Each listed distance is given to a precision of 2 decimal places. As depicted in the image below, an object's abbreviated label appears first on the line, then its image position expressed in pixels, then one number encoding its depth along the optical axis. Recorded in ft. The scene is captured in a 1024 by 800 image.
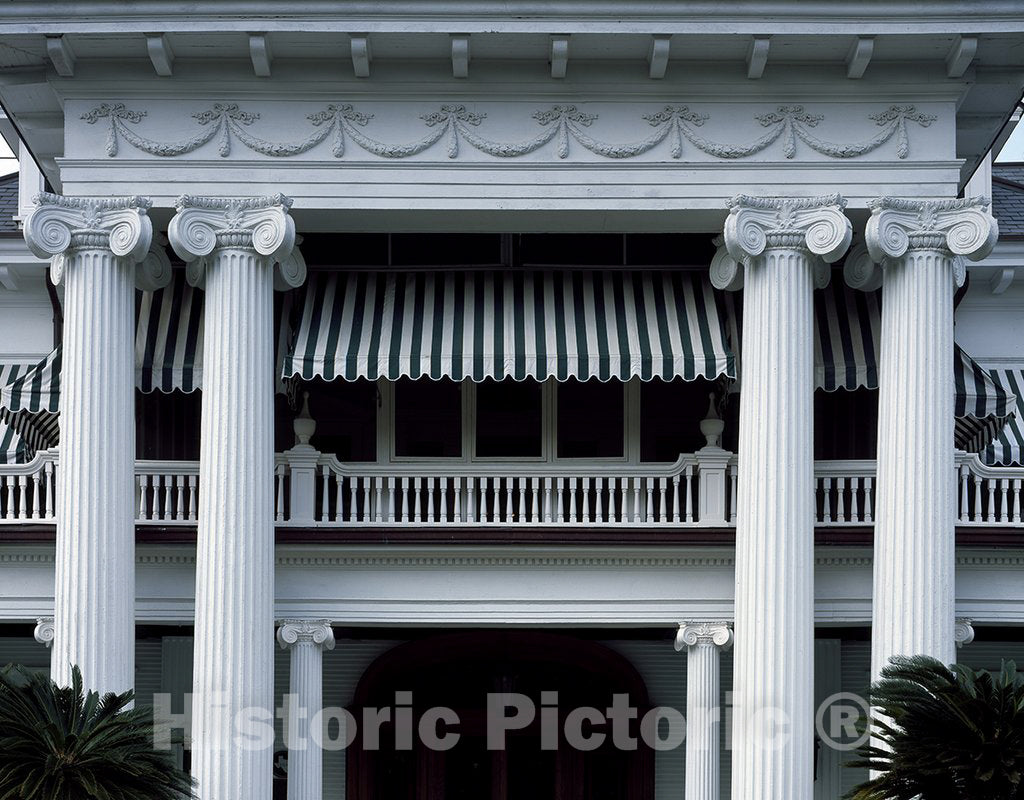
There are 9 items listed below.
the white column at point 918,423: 55.52
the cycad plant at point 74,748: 40.24
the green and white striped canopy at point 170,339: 61.62
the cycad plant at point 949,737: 41.42
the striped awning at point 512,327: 60.34
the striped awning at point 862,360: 61.87
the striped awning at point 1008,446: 67.97
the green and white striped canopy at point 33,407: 62.59
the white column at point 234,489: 55.42
